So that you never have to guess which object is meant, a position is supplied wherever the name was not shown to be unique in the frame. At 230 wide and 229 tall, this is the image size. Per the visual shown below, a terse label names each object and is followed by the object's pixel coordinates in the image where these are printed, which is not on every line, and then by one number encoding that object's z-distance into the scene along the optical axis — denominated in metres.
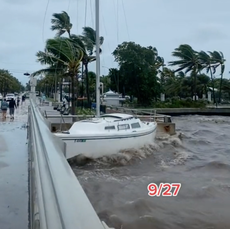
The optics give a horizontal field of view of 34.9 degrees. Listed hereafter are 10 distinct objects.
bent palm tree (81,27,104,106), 30.47
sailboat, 12.84
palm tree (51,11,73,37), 34.31
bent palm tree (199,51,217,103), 61.00
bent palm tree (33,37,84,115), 24.73
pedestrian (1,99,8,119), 24.78
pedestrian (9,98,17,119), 26.39
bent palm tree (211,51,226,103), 61.72
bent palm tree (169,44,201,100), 59.62
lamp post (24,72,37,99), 21.62
